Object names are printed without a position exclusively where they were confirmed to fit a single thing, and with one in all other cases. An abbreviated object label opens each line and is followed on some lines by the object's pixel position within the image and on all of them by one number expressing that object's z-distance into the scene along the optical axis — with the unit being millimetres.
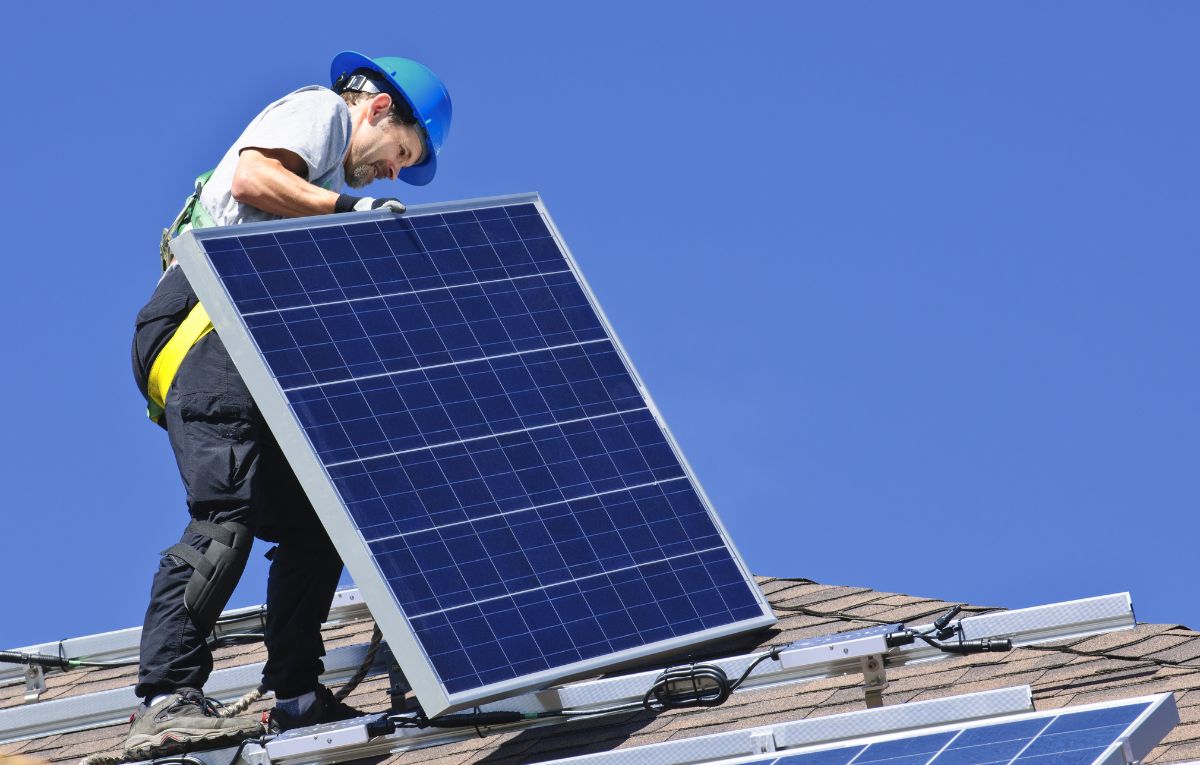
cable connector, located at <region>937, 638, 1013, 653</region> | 12141
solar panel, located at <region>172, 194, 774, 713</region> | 11812
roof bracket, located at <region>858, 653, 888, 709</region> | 11898
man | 12453
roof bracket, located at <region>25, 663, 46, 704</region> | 17719
